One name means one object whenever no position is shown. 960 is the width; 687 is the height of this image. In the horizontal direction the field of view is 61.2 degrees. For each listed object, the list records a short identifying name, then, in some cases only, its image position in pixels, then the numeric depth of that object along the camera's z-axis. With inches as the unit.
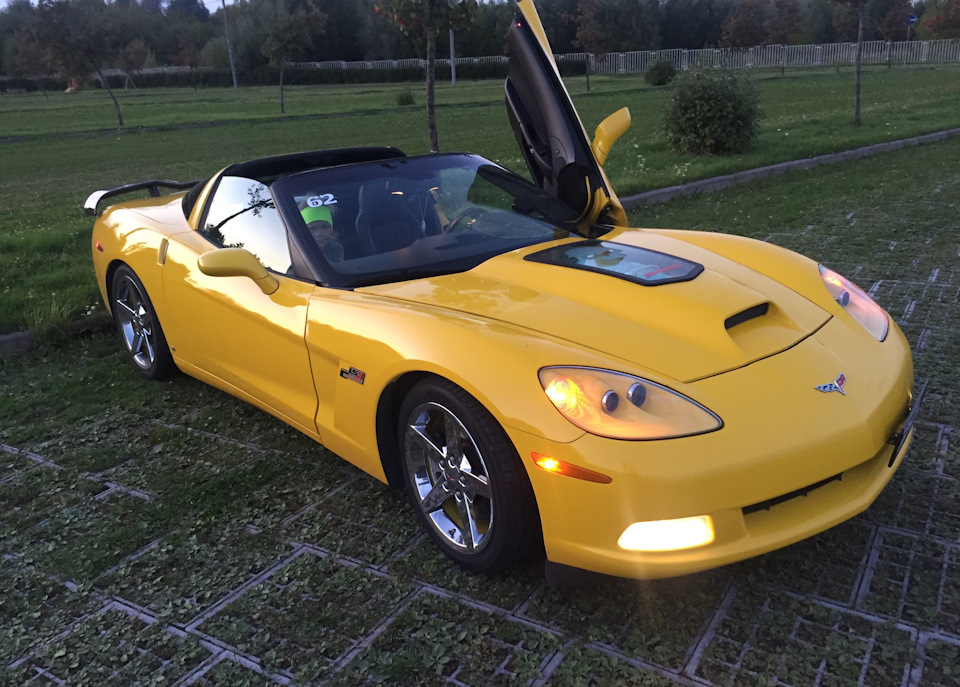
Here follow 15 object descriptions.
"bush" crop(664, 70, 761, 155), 487.2
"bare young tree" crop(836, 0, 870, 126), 594.5
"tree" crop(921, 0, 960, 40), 1977.1
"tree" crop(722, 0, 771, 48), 2016.5
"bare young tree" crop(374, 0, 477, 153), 371.9
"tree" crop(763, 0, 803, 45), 2157.7
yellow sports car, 89.0
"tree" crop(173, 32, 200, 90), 2869.1
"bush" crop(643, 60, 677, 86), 1608.0
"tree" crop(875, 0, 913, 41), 2432.3
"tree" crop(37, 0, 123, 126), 1385.3
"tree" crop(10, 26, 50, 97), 2294.5
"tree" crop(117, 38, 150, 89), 2122.0
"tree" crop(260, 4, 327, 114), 1665.8
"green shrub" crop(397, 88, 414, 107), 1391.5
